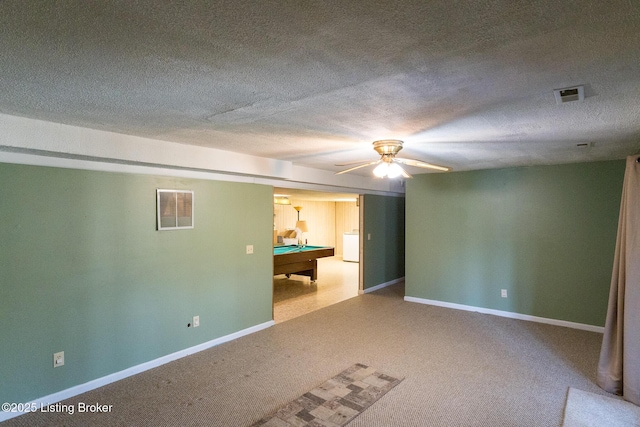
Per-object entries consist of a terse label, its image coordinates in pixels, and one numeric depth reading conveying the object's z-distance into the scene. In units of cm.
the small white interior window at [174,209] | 361
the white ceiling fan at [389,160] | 320
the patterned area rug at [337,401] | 262
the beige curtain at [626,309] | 290
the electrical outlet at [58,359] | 291
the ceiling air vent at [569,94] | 191
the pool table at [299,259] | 678
